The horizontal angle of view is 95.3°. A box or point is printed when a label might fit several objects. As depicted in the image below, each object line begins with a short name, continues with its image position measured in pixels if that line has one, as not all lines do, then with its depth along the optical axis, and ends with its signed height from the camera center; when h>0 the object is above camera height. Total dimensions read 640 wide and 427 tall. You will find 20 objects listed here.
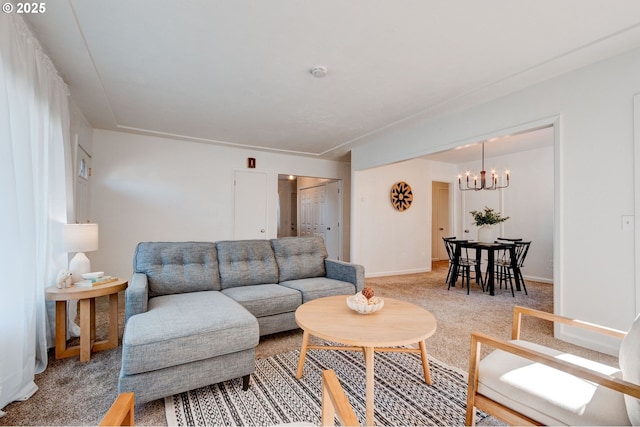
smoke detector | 2.53 +1.26
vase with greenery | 4.72 -0.18
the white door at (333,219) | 6.57 -0.13
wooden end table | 2.21 -0.79
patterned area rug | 1.59 -1.12
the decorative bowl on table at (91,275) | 2.49 -0.54
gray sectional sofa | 1.62 -0.69
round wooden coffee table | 1.54 -0.66
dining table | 4.34 -0.68
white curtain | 1.67 +0.06
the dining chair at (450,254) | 4.85 -0.69
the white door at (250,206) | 5.35 +0.14
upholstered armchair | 1.02 -0.70
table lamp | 2.44 -0.25
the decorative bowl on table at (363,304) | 1.89 -0.59
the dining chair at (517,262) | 4.43 -0.78
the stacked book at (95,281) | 2.41 -0.58
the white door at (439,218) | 7.82 -0.13
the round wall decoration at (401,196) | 5.95 +0.36
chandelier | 4.66 +0.53
